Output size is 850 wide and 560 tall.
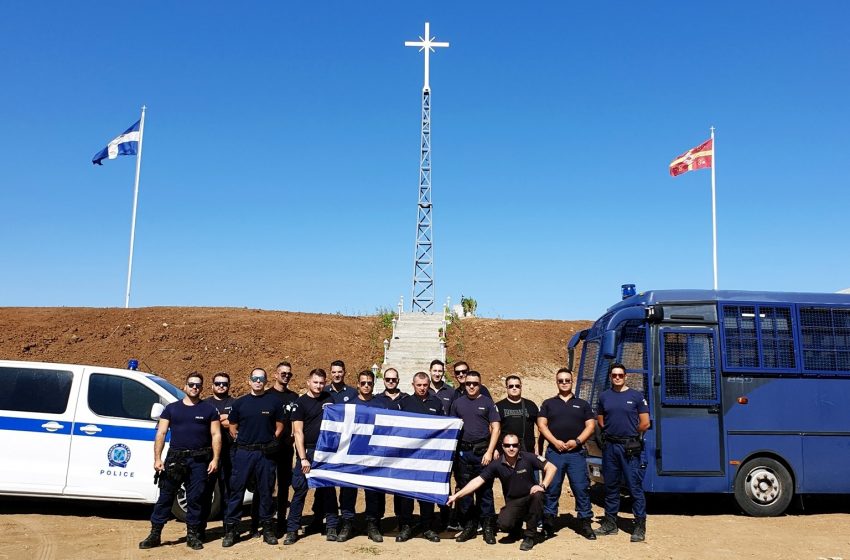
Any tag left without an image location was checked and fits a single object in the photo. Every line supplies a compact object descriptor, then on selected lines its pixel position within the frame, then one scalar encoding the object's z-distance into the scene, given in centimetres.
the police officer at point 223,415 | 791
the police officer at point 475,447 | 778
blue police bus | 930
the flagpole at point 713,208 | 2272
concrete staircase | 2197
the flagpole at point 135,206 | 2837
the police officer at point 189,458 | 733
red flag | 2289
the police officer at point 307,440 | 766
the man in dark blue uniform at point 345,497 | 777
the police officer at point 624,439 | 795
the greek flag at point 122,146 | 2778
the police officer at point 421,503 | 784
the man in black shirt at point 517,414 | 803
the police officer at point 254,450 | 750
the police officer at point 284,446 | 775
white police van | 824
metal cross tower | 2773
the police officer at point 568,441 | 791
